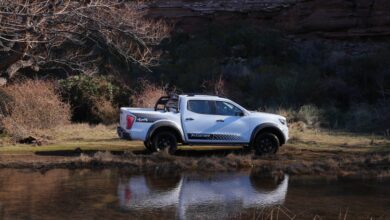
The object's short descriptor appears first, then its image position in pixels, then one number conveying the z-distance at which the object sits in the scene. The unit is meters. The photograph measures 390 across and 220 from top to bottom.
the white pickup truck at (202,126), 17.31
